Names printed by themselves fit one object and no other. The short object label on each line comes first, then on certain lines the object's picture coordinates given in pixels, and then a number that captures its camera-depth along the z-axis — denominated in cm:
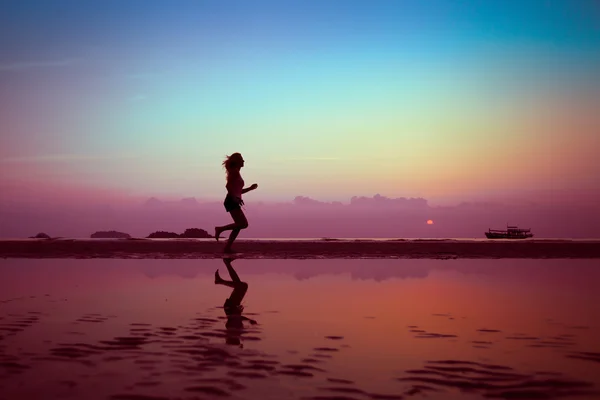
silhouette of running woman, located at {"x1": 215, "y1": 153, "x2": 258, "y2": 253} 1947
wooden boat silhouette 6197
